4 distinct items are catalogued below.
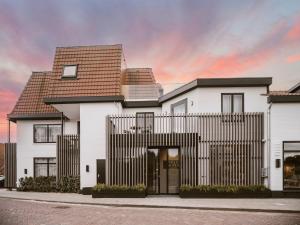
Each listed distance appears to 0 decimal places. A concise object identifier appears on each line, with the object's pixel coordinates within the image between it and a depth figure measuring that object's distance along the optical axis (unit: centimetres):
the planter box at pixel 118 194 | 1875
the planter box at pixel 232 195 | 1836
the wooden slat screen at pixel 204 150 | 1934
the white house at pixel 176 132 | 1853
